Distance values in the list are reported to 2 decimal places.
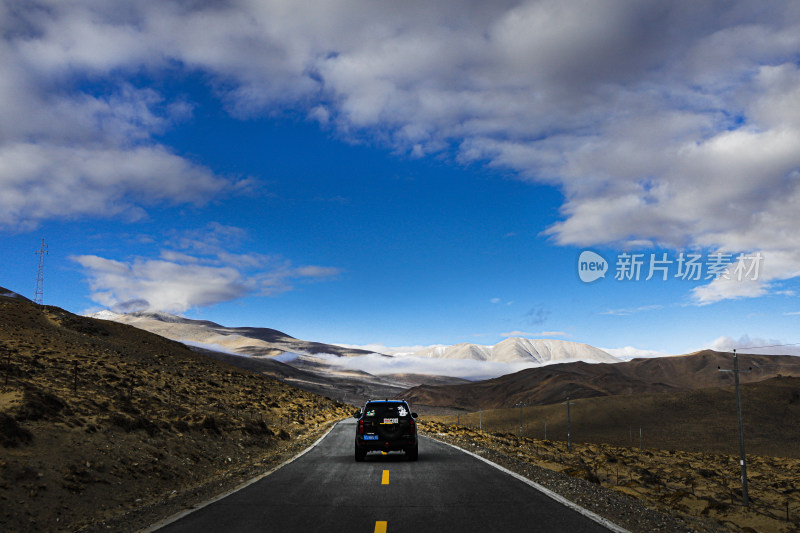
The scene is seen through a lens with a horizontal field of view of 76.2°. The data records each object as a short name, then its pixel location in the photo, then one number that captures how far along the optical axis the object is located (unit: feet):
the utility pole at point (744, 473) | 76.46
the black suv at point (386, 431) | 58.90
